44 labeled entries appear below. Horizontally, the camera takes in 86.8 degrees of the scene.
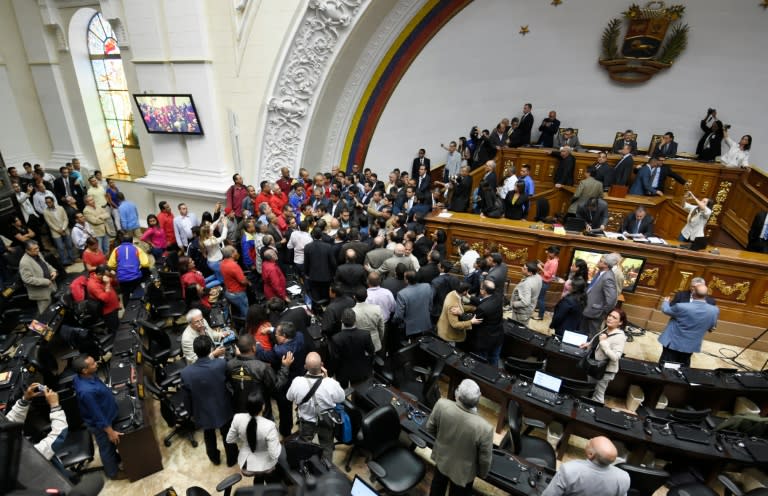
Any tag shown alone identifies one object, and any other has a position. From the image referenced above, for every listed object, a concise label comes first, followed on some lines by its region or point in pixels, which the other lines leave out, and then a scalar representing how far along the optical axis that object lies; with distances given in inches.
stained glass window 388.5
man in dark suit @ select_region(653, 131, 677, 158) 353.1
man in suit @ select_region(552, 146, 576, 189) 346.9
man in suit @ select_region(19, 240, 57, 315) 209.9
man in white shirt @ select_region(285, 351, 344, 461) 126.3
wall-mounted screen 335.0
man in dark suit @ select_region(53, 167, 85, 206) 350.0
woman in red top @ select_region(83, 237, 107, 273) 216.2
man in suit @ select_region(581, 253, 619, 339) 186.2
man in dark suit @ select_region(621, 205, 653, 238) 246.4
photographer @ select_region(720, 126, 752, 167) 329.1
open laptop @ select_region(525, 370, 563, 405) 150.2
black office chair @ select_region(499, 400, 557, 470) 135.1
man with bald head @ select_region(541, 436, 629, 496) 94.7
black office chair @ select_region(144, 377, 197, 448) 154.5
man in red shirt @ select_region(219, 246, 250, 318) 202.8
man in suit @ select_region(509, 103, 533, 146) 392.2
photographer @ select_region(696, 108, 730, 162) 347.6
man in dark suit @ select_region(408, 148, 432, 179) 382.3
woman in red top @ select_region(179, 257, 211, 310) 204.4
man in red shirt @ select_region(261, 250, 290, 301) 198.4
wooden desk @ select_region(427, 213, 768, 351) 218.4
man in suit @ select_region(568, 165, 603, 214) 292.5
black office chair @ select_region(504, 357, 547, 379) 166.2
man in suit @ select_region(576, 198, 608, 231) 260.1
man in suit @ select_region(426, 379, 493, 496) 107.0
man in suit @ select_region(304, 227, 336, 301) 222.8
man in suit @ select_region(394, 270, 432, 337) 182.4
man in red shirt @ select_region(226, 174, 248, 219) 314.8
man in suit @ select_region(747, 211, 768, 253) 268.6
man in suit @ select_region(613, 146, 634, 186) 321.4
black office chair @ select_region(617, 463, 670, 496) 111.2
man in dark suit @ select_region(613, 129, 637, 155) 371.6
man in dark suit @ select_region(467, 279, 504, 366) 170.4
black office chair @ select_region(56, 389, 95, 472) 134.6
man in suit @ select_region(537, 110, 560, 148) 395.5
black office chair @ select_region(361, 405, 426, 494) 124.4
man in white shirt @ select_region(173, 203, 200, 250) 269.9
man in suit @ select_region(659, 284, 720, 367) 170.2
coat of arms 354.9
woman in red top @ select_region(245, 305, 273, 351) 155.3
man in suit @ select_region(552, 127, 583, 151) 390.0
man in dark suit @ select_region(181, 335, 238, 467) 131.6
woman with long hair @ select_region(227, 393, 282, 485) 111.8
